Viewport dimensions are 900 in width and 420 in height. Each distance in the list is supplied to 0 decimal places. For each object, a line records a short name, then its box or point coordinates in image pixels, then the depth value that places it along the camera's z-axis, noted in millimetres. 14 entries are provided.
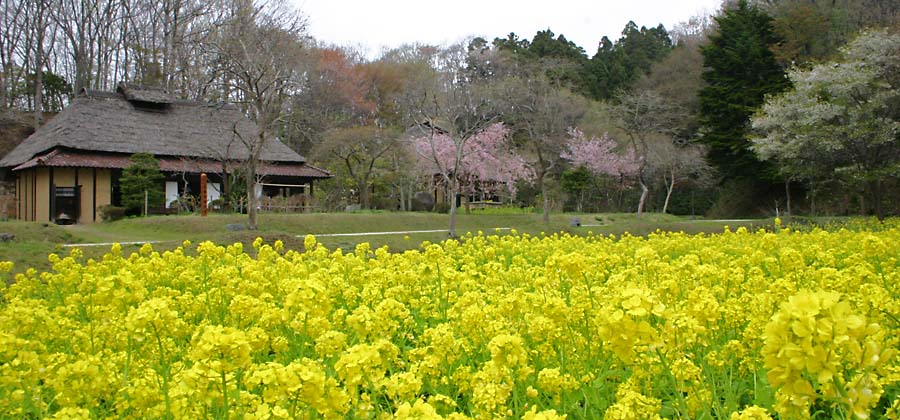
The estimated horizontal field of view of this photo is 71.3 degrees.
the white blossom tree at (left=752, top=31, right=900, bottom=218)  17453
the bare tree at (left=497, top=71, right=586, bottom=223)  29172
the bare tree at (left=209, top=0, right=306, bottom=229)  16875
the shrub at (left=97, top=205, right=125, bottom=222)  23422
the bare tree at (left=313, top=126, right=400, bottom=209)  28509
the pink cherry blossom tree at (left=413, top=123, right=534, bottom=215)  32406
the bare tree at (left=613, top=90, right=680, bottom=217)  31922
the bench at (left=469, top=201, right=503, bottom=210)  35125
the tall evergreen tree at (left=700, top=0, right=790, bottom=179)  30812
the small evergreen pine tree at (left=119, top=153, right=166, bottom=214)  23812
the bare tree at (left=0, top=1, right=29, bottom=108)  33562
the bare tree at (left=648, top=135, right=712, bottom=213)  33188
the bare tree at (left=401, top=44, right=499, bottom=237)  19816
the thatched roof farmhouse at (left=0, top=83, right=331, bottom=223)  24344
